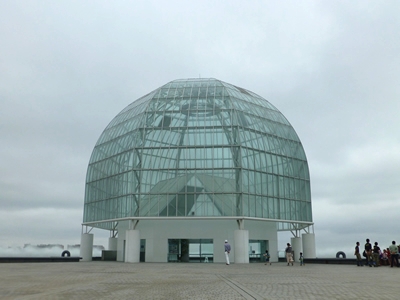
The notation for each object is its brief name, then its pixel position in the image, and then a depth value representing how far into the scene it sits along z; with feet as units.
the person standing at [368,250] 102.89
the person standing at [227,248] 112.27
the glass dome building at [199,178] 132.16
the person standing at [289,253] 117.01
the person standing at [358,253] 105.96
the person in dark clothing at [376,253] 102.68
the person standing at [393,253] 95.05
